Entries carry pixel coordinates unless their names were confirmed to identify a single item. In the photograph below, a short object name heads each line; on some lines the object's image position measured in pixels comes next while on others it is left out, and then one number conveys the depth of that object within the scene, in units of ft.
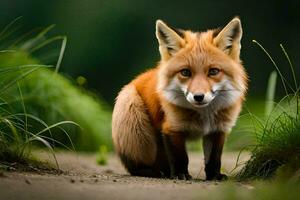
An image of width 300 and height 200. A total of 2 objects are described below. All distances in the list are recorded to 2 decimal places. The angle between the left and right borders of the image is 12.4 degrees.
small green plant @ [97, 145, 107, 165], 41.16
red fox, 28.81
